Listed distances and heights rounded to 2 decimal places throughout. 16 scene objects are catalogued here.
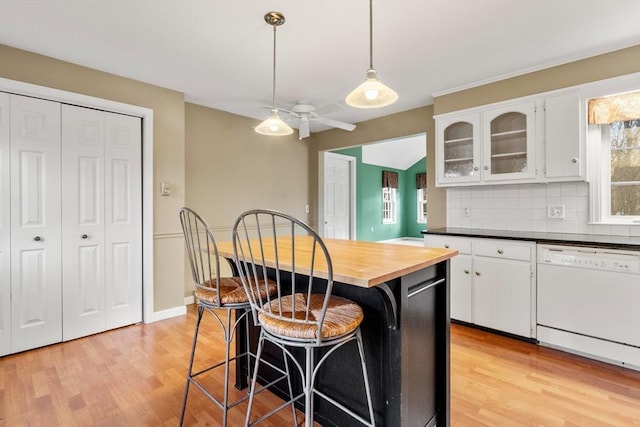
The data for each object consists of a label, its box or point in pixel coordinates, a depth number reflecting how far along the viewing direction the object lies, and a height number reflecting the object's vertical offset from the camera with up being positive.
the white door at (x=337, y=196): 6.06 +0.33
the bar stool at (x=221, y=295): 1.58 -0.43
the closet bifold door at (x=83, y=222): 2.75 -0.08
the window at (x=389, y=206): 8.59 +0.18
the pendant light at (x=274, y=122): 2.11 +0.67
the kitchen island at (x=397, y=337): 1.33 -0.58
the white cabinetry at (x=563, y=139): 2.63 +0.62
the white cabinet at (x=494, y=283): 2.64 -0.63
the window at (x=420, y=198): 9.44 +0.43
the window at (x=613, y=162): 2.60 +0.42
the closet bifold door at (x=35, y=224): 2.52 -0.08
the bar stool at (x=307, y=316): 1.21 -0.43
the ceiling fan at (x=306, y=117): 3.58 +1.08
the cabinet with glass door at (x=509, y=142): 2.88 +0.66
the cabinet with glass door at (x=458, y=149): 3.18 +0.66
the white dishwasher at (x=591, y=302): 2.21 -0.67
